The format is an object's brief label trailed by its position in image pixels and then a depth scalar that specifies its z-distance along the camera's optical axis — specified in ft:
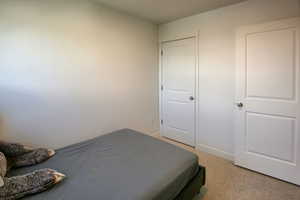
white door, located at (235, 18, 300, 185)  6.52
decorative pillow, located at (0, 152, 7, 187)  4.10
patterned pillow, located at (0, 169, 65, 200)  3.57
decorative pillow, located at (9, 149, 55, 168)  4.99
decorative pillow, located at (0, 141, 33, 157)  4.94
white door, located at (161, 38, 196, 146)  10.13
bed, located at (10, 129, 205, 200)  3.83
